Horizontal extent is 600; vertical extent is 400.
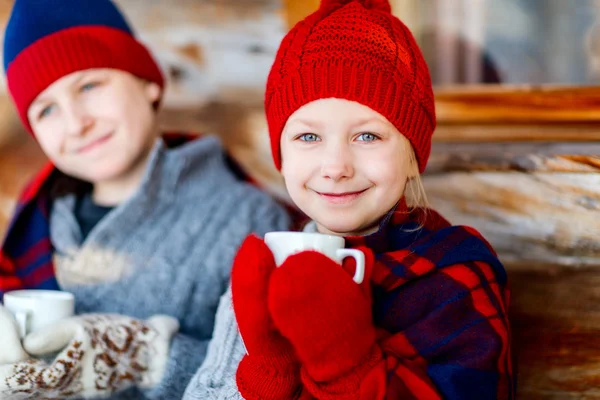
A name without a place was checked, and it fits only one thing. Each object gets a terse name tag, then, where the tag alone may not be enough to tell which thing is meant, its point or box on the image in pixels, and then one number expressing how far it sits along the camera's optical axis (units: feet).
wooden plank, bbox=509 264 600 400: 4.33
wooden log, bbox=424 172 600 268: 4.53
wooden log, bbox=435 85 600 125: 4.72
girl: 3.05
